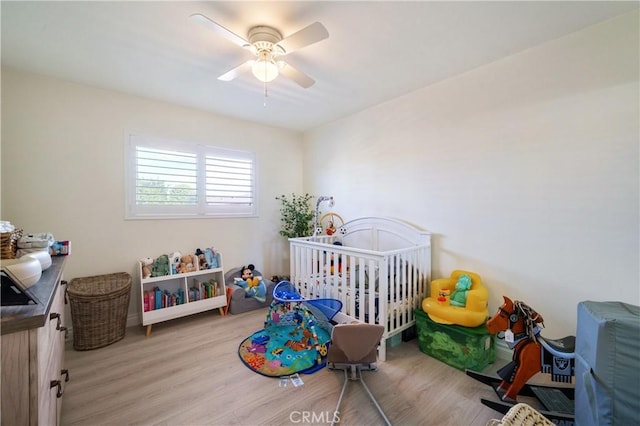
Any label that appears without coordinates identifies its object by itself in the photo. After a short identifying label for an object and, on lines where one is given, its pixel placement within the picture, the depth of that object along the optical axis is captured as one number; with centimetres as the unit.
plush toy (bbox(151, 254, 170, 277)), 283
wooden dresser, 72
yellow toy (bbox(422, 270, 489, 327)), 202
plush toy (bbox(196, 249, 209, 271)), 311
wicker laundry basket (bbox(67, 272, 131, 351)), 229
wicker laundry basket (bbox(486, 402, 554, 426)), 100
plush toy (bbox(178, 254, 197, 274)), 297
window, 288
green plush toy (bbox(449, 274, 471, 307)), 216
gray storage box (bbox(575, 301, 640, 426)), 104
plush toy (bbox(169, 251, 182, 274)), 290
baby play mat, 209
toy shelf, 268
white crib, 220
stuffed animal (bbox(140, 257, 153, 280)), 274
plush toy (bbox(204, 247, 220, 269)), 316
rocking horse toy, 157
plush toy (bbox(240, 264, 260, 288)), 336
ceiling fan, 148
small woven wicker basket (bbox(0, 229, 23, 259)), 125
